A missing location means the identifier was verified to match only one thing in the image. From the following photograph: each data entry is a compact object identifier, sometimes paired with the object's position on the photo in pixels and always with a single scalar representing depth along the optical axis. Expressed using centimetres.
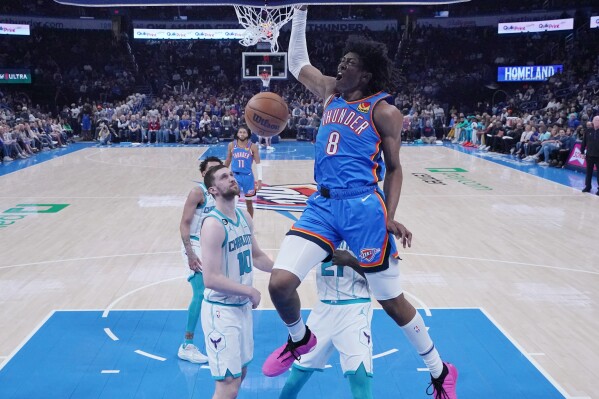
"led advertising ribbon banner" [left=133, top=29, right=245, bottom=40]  3388
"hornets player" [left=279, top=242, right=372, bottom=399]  339
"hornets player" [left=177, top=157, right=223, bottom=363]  471
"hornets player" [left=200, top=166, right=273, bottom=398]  345
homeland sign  2932
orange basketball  505
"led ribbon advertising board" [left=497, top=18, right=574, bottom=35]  3088
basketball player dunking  343
